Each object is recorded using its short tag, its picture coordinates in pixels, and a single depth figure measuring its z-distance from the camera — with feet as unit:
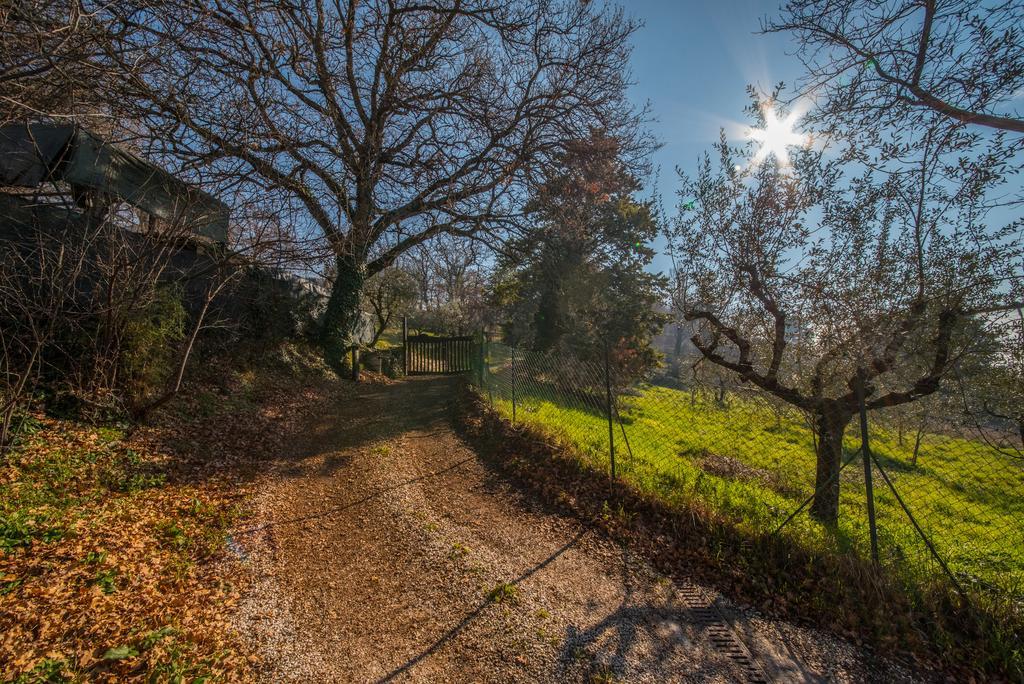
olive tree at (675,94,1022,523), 14.65
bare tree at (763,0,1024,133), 13.66
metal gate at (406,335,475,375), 55.83
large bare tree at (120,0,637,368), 22.30
